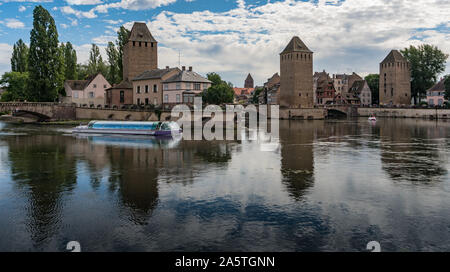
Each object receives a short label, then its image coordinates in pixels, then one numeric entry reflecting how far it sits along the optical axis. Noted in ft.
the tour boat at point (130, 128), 141.69
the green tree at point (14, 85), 266.36
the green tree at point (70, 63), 279.45
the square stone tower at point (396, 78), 341.95
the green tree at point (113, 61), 280.10
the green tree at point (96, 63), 338.34
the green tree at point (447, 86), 294.87
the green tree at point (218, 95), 198.39
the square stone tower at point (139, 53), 247.09
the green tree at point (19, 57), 296.30
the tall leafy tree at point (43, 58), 207.60
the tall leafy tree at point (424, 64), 343.87
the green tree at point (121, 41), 266.98
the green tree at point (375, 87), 401.70
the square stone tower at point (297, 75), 303.48
